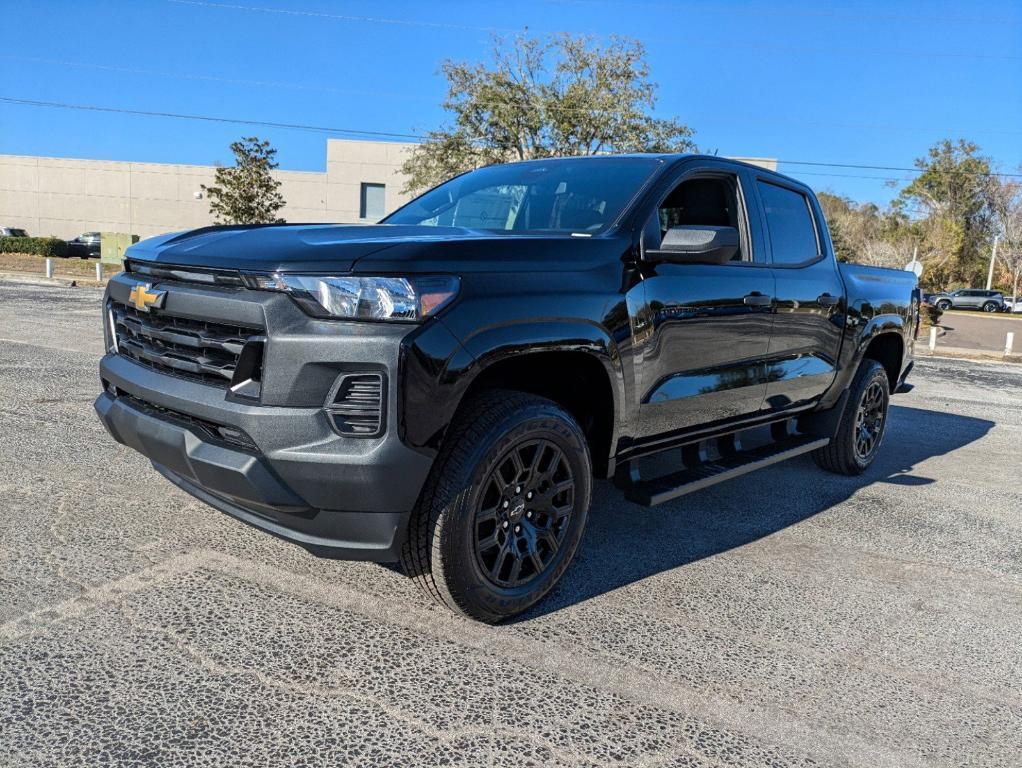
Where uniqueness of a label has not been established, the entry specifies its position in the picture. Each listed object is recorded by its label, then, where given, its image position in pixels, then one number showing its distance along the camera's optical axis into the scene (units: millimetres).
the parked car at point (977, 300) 55625
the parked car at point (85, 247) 45906
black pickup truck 2494
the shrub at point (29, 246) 42750
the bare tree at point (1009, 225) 60625
